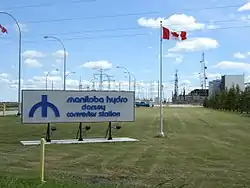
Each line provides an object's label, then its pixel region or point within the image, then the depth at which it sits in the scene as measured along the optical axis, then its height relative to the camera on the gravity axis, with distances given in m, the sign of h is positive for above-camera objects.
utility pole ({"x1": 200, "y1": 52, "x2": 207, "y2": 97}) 170.40 +6.29
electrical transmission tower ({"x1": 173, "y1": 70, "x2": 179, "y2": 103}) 190.43 +7.53
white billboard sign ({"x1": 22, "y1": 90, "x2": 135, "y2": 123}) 24.62 -0.28
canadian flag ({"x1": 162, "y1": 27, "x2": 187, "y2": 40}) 29.47 +4.14
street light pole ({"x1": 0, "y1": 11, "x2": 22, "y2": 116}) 55.67 +3.45
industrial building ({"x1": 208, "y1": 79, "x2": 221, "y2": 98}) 163.01 +5.77
